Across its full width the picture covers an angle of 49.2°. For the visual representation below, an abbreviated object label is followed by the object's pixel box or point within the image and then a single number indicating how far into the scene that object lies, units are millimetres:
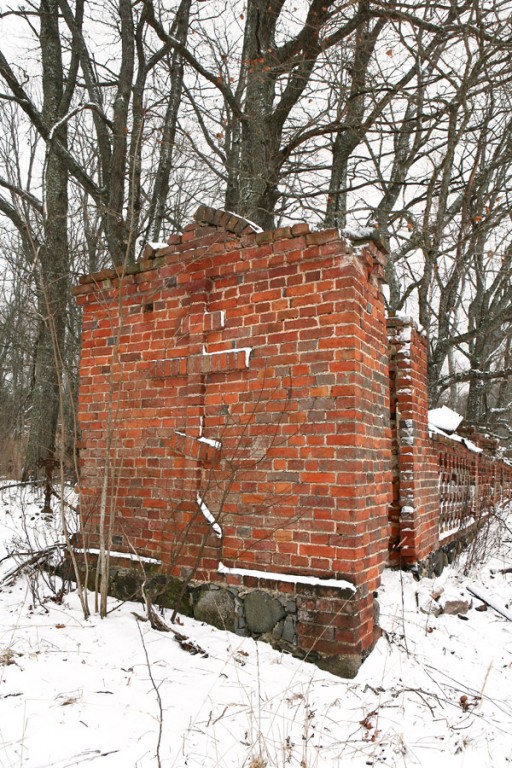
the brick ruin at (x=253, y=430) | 3385
